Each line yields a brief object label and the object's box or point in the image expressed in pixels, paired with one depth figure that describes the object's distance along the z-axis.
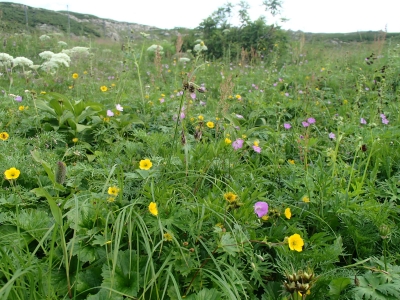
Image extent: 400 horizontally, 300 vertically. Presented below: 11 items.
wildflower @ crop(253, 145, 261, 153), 1.85
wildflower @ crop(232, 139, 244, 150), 1.71
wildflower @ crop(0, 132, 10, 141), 1.77
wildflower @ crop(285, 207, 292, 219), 1.29
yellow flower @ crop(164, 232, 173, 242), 1.06
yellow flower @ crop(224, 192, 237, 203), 1.16
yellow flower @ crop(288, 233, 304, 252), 1.06
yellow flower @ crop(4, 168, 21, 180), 1.29
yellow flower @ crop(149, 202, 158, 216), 1.07
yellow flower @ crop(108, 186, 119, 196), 1.26
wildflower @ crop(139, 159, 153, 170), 1.42
